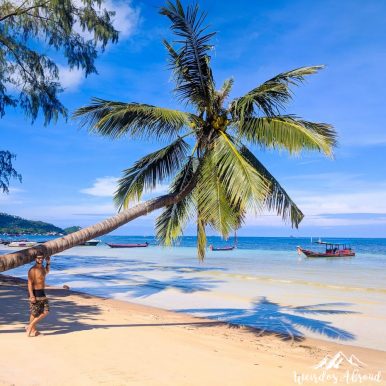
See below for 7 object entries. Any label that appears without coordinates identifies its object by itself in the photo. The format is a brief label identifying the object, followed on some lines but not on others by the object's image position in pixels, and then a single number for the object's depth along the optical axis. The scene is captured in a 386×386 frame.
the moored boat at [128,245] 81.06
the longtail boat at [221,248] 74.94
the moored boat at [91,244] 90.01
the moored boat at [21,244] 67.26
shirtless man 8.33
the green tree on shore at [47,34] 9.36
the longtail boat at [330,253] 54.11
